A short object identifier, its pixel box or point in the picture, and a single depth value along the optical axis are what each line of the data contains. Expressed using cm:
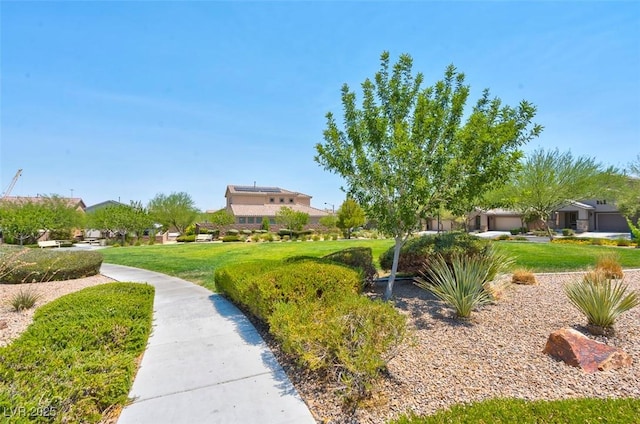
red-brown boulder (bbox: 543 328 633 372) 389
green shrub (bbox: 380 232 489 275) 727
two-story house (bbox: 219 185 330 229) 4531
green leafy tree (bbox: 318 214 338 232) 4015
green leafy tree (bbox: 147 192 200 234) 4244
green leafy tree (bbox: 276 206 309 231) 3644
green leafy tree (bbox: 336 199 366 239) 3328
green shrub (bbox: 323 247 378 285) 779
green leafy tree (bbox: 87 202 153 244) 3231
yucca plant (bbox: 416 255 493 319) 557
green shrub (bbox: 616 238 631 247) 1868
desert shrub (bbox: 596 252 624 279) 825
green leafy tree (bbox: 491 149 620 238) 2305
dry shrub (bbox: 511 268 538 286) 800
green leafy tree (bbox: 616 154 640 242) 2714
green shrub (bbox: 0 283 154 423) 279
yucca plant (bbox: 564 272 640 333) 488
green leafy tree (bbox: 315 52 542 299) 585
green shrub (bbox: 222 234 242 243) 3279
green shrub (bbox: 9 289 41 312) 673
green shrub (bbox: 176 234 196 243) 3388
